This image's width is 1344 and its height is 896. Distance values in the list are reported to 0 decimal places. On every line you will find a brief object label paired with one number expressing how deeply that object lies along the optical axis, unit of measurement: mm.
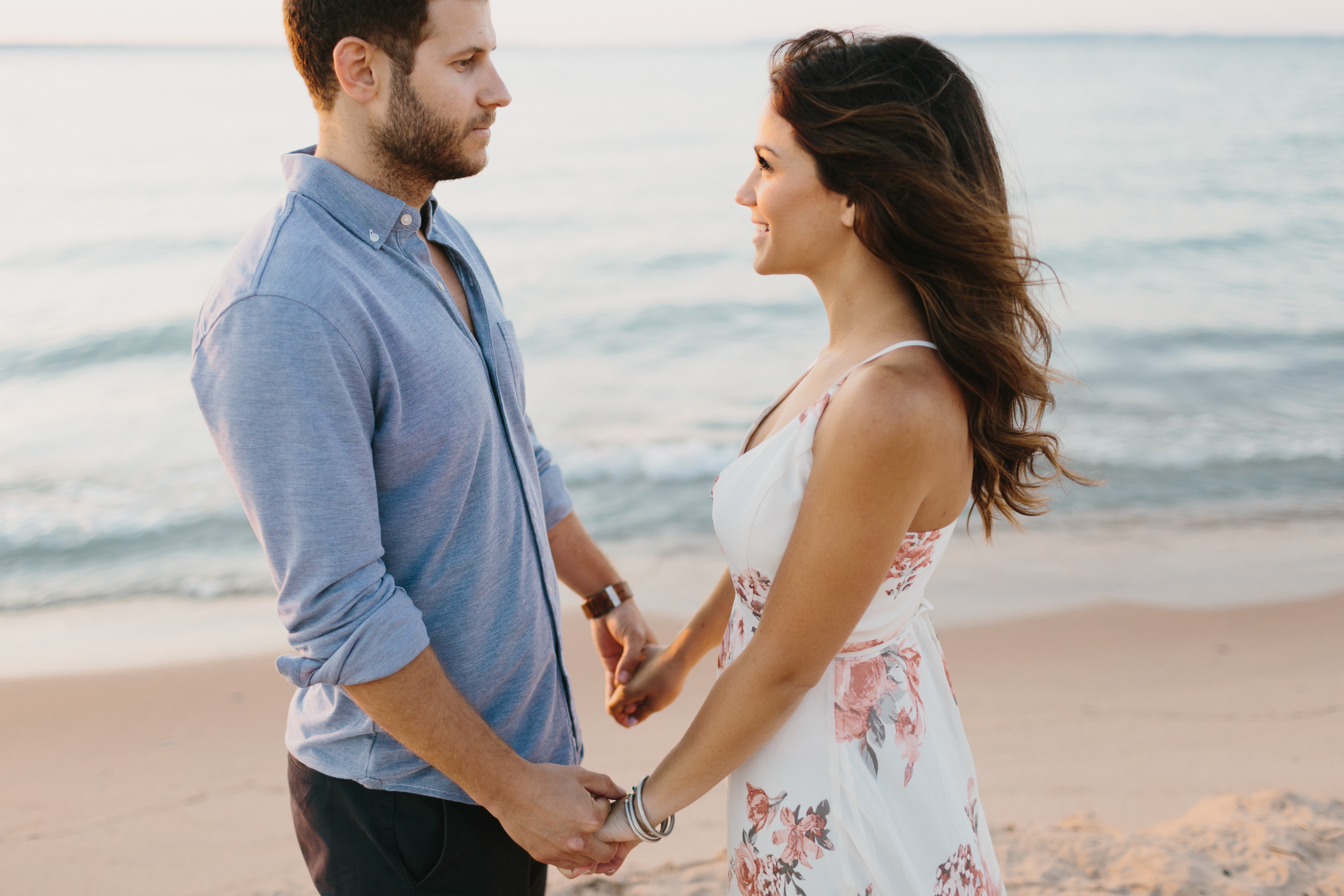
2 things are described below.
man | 1558
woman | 1682
